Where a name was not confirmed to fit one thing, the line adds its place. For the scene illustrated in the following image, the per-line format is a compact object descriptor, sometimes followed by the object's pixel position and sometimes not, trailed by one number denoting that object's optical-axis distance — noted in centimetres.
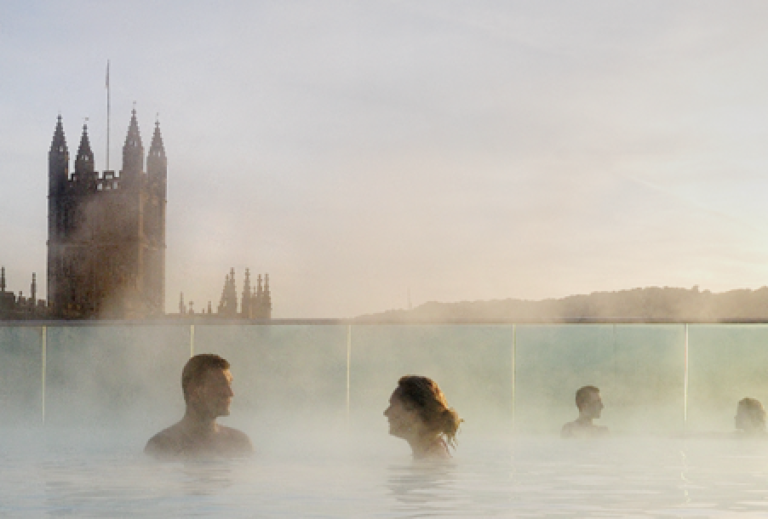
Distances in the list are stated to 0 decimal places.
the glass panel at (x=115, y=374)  955
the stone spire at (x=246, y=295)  9244
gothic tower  7956
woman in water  575
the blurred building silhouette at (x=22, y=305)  7956
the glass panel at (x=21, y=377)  981
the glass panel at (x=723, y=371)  954
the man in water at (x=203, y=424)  612
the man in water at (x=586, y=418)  901
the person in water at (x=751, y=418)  872
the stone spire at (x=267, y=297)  9331
